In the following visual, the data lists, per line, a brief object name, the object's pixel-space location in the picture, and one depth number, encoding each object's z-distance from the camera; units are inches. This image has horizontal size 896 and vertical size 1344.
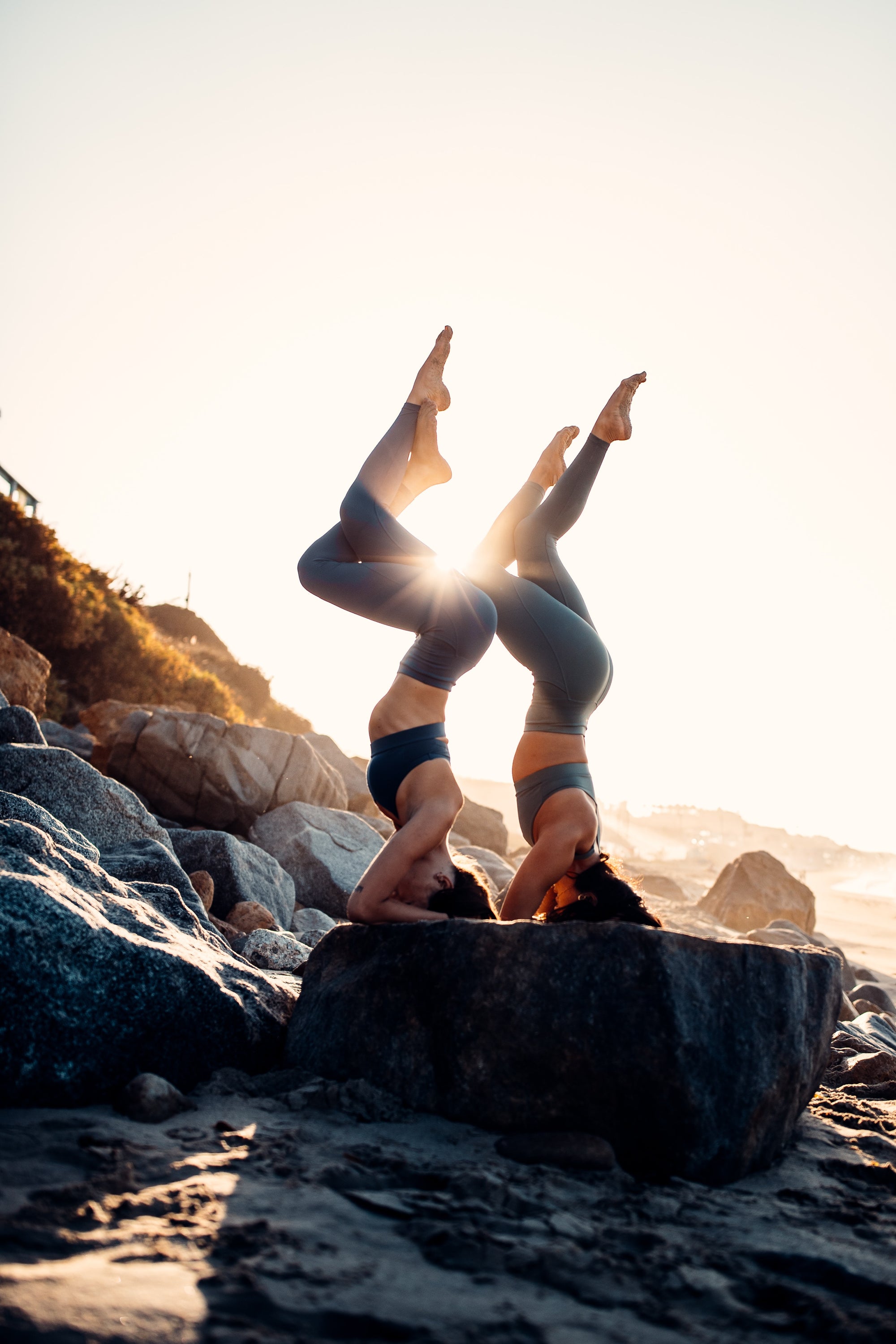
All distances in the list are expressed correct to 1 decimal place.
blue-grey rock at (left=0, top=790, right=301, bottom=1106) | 95.7
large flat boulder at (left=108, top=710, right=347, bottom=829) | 338.3
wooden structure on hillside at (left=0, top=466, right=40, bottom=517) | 639.1
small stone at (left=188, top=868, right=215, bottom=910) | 229.5
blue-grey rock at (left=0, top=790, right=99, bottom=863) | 138.5
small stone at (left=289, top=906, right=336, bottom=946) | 261.9
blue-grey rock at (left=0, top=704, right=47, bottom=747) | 236.8
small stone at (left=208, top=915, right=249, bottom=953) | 205.0
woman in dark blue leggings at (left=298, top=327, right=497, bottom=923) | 126.8
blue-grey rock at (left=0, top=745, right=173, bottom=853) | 209.0
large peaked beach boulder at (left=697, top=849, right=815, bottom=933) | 581.9
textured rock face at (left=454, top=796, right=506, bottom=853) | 569.9
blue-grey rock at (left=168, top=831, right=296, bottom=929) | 248.4
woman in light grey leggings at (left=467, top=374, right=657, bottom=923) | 137.8
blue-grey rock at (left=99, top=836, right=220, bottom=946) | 181.0
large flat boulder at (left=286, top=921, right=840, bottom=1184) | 95.2
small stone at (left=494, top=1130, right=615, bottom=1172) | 90.9
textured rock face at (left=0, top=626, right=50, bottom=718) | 346.3
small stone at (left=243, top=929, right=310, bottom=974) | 191.5
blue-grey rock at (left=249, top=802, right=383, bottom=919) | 310.8
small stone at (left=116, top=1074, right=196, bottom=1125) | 92.9
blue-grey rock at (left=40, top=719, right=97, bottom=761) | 342.6
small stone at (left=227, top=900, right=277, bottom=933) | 232.2
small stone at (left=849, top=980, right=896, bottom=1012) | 329.4
